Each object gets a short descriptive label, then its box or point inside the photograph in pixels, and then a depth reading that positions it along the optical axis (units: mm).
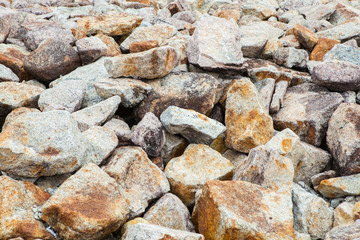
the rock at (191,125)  4273
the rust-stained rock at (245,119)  4559
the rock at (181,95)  4938
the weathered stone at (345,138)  4234
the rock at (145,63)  4777
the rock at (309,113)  4918
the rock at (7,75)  5164
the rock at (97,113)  4309
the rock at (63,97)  4588
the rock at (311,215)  3617
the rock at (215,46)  5434
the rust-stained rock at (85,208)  2859
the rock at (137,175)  3627
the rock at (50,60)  5453
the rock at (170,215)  3430
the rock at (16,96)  4578
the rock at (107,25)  6949
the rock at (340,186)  4066
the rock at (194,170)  3982
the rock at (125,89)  4715
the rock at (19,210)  2791
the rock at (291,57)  6250
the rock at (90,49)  5824
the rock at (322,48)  6660
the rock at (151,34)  6543
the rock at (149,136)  4160
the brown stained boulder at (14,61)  5656
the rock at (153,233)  2627
